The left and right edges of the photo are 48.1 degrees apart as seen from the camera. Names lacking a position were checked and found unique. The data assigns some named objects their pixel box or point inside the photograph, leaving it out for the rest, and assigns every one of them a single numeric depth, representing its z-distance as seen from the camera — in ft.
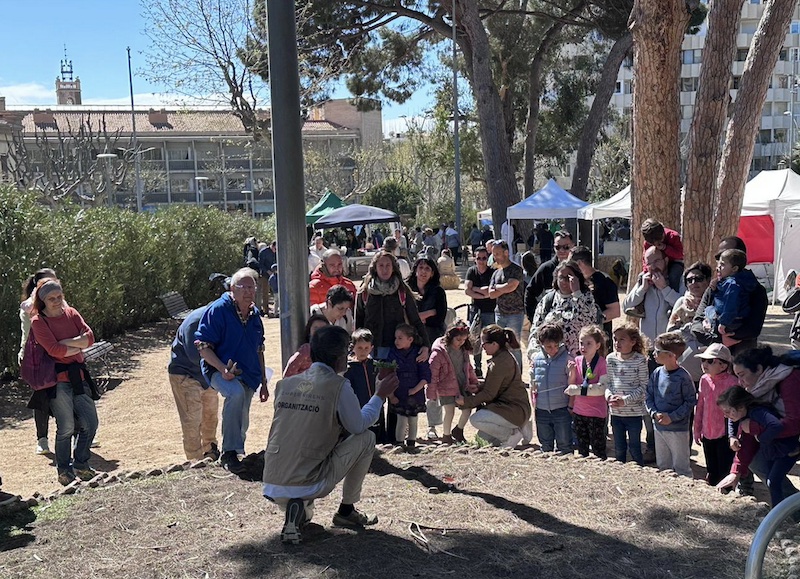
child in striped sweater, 22.30
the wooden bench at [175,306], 55.67
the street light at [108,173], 89.10
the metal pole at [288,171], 20.40
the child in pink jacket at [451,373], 25.17
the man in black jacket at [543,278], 30.17
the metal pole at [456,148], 96.22
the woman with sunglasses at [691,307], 23.93
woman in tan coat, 24.22
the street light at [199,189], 249.22
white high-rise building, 219.41
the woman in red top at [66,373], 23.52
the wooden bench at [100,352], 37.90
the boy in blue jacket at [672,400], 21.62
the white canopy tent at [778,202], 58.75
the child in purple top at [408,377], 24.25
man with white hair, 21.86
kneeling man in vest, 15.90
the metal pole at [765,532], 10.39
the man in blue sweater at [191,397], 24.20
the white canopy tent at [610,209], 68.74
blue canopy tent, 78.38
